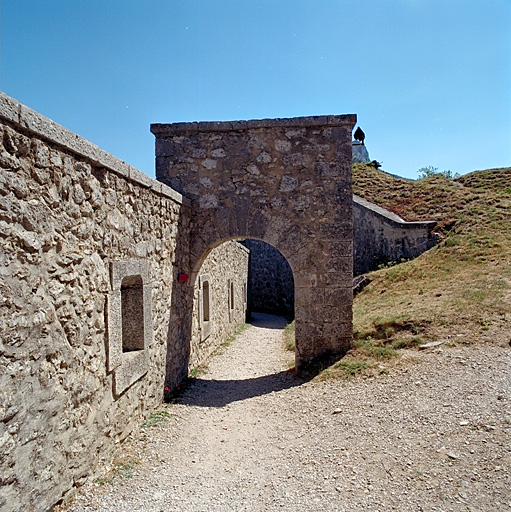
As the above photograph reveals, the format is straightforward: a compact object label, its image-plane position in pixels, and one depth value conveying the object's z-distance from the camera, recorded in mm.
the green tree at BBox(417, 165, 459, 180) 35944
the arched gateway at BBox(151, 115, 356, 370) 6402
